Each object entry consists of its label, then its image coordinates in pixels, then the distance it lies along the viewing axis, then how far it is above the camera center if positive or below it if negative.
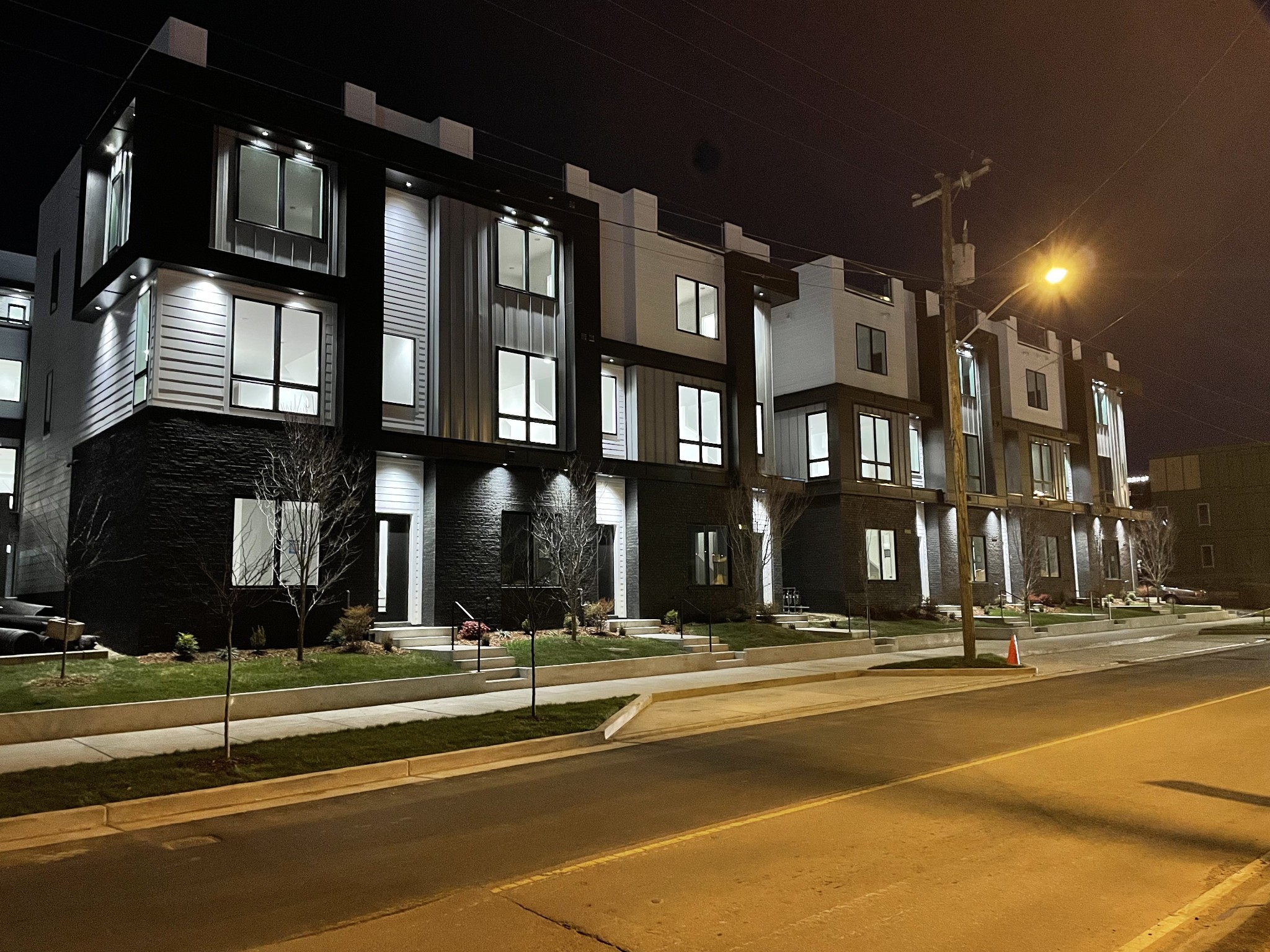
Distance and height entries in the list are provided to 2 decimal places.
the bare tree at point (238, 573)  18.50 +0.32
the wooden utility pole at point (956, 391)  21.20 +4.30
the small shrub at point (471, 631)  21.02 -1.06
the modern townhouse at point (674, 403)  27.53 +5.75
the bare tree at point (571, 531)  23.67 +1.37
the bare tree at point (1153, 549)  51.81 +1.39
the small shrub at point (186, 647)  17.55 -1.10
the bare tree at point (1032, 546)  40.03 +1.31
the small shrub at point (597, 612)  24.42 -0.80
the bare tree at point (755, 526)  29.55 +1.79
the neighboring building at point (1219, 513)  65.38 +4.38
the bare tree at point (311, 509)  18.83 +1.67
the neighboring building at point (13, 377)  27.03 +6.40
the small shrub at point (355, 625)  19.55 -0.82
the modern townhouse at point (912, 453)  34.88 +5.40
